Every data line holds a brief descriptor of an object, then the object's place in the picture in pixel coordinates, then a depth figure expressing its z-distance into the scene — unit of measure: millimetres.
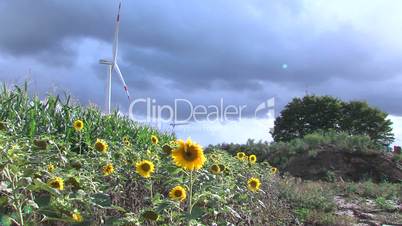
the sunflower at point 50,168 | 3090
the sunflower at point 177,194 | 2885
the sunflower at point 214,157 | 5064
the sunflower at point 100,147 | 3857
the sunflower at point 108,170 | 3477
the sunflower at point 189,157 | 2691
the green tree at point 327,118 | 26875
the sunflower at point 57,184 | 2510
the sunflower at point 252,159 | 6195
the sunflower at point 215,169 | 3837
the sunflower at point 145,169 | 3203
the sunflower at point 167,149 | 3693
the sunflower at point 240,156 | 6218
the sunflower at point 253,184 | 4242
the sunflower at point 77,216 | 2367
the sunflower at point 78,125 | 4586
